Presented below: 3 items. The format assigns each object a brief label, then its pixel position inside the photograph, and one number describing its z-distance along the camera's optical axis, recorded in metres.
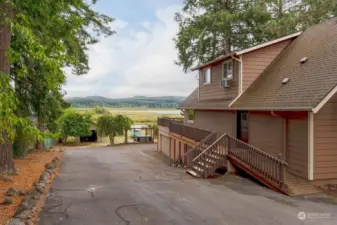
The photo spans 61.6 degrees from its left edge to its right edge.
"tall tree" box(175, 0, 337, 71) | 21.95
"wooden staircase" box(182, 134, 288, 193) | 9.35
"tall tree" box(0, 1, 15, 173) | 4.18
